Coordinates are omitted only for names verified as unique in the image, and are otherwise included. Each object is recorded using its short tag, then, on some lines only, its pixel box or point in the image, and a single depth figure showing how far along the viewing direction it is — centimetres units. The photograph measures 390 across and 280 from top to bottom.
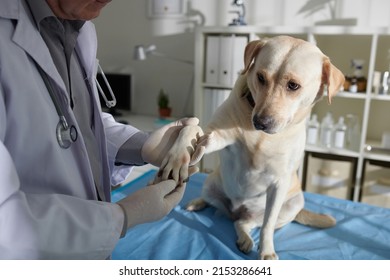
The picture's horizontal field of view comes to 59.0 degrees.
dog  97
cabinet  211
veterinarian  55
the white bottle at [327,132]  225
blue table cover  110
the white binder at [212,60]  227
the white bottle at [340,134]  222
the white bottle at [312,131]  227
